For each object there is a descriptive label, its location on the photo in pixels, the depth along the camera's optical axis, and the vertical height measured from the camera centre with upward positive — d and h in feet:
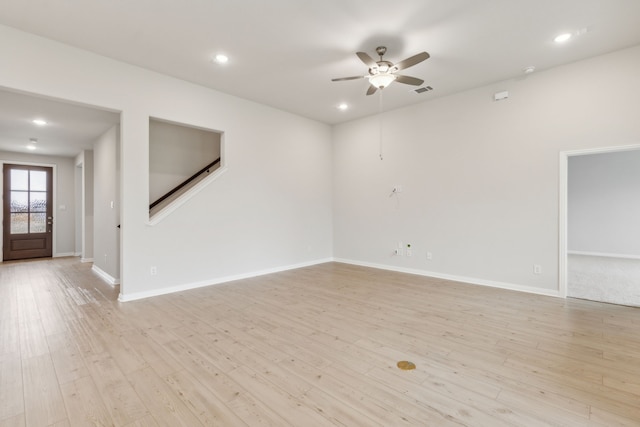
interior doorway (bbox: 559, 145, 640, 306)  20.85 -0.10
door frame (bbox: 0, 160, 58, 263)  26.14 +1.58
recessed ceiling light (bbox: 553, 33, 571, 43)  11.02 +6.77
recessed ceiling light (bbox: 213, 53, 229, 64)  12.50 +6.80
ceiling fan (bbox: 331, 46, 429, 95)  11.03 +5.58
